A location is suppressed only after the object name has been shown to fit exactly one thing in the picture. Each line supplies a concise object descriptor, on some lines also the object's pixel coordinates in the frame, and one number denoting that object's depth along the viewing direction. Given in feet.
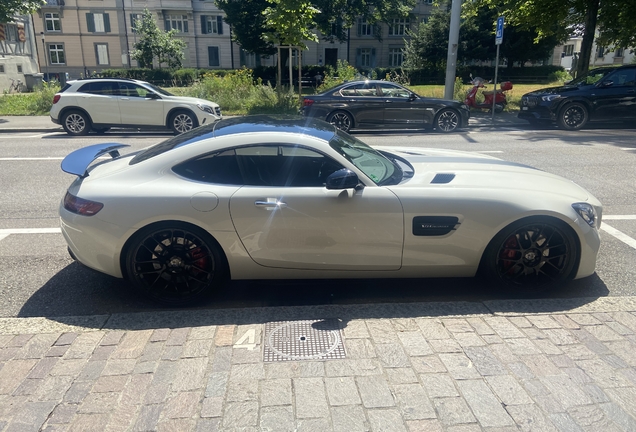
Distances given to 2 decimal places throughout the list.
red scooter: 60.23
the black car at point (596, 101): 46.03
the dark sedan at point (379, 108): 45.32
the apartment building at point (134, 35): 173.88
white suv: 44.78
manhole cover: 9.77
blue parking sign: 49.95
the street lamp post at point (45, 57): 174.40
